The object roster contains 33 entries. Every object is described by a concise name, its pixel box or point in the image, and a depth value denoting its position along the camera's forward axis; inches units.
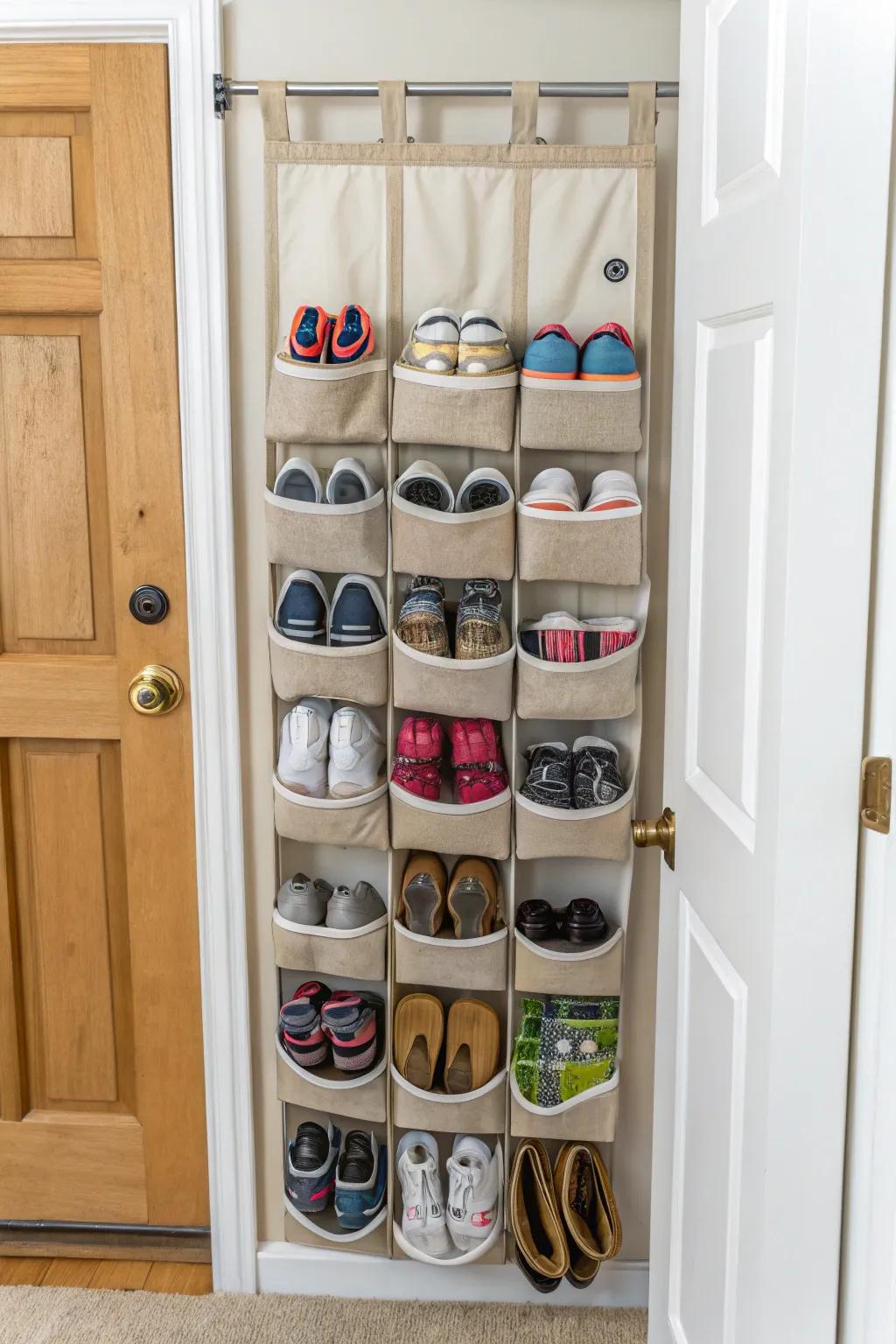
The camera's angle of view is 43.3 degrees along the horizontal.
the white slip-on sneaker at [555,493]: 64.1
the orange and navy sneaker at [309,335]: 64.1
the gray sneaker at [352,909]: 71.1
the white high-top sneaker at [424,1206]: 72.2
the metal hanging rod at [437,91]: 63.7
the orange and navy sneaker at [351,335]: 64.7
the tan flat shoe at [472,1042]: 71.6
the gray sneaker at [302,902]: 71.3
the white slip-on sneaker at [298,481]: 65.9
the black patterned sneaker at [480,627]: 65.7
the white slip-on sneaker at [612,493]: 63.9
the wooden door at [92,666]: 68.7
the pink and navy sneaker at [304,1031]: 71.6
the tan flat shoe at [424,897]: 69.6
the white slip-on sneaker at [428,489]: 65.5
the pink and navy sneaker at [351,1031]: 71.0
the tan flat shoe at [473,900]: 69.2
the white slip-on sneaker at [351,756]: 68.3
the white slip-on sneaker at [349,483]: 65.7
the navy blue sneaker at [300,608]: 67.5
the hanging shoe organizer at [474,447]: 64.6
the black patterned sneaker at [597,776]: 67.4
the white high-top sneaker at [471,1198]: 71.4
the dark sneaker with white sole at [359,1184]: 72.8
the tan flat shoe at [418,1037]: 71.9
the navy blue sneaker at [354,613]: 67.5
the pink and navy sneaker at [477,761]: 68.4
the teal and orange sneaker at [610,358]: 63.1
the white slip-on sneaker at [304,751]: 68.6
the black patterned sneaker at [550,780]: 67.6
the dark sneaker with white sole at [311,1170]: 73.2
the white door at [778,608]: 32.2
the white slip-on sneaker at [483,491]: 65.4
